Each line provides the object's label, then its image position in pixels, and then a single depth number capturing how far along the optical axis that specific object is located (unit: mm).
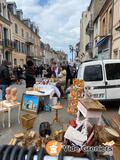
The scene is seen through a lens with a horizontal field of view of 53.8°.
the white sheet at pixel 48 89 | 4314
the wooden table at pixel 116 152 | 878
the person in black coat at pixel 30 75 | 5143
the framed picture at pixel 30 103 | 4087
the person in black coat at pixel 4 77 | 4170
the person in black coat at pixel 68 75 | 6524
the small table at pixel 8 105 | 3221
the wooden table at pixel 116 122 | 1265
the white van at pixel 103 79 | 4257
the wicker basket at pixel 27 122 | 2620
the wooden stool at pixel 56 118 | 3395
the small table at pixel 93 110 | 2119
